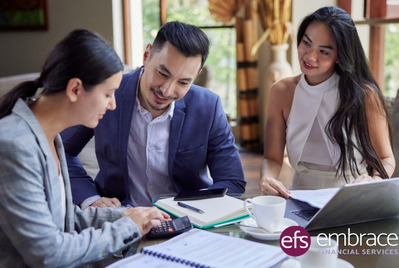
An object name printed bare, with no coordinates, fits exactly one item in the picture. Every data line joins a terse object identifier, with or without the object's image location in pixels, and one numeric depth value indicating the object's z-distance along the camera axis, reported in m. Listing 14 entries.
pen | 1.35
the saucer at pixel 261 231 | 1.19
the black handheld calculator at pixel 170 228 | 1.21
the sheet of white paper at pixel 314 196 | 1.36
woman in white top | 1.87
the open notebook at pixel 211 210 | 1.29
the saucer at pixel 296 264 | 1.02
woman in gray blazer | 1.04
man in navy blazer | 1.80
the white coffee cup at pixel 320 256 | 0.96
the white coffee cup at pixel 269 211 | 1.19
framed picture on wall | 5.14
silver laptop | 1.16
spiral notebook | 1.03
